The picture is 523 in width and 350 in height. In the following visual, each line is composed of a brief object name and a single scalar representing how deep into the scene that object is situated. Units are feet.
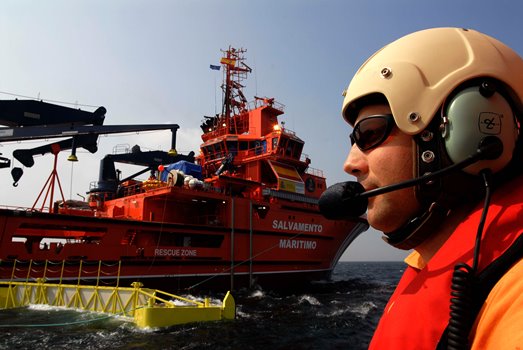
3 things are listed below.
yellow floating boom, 24.72
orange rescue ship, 37.22
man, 2.42
